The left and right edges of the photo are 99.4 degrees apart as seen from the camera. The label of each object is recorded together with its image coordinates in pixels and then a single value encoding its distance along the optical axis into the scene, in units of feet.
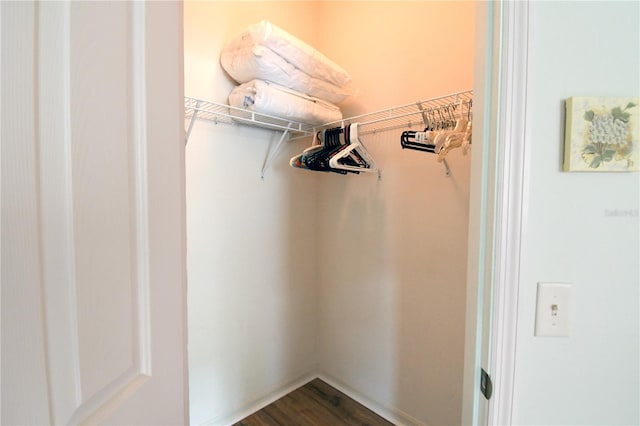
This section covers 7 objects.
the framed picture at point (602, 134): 1.88
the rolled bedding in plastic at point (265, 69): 4.47
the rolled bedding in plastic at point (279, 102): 4.71
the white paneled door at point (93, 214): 0.89
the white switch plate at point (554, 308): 1.96
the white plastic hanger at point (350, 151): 4.73
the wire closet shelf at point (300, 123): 4.49
